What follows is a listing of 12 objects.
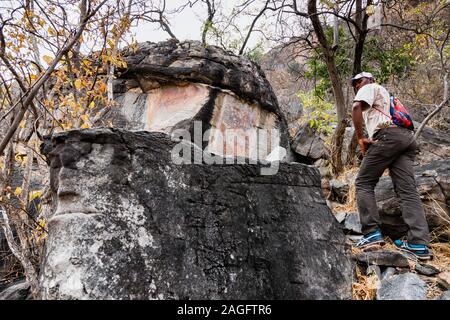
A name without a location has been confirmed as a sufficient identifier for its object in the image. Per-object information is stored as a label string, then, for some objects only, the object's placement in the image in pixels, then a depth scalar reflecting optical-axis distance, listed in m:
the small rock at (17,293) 2.81
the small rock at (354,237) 3.78
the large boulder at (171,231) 1.88
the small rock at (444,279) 2.74
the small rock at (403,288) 2.54
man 3.21
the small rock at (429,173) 3.93
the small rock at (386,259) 2.97
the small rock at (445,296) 2.50
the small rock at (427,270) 2.93
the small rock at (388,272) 2.87
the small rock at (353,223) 3.95
